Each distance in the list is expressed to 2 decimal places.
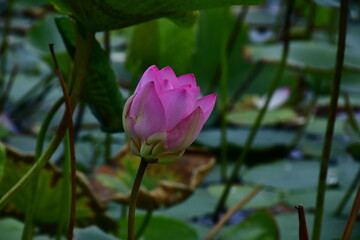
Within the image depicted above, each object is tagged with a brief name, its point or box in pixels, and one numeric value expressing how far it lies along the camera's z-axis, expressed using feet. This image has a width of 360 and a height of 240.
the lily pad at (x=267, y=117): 15.94
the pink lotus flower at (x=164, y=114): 6.77
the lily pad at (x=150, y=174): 9.92
